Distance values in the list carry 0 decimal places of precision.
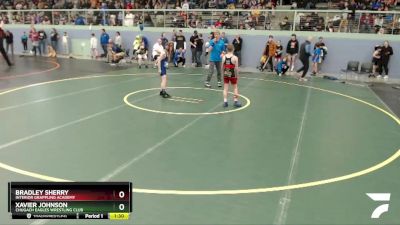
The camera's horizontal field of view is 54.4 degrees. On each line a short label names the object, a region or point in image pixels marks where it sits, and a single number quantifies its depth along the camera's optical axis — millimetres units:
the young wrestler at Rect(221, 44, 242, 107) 11578
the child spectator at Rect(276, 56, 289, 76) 19766
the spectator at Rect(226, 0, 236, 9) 24531
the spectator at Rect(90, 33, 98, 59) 26031
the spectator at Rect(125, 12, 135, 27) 25667
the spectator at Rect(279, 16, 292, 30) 21003
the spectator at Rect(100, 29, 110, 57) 25172
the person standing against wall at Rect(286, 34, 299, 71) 19547
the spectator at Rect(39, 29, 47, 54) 28031
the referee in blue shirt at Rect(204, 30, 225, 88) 15570
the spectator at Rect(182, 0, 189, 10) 25078
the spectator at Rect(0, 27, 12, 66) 19452
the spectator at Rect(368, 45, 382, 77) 18162
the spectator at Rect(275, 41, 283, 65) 20234
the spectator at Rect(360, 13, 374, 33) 19234
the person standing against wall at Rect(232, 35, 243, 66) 21156
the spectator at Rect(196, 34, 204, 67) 21972
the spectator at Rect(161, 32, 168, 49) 22464
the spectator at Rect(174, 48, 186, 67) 22391
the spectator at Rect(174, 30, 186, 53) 22434
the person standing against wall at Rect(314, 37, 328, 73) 19164
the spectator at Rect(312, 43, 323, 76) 19172
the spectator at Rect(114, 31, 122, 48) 24531
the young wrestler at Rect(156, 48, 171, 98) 12961
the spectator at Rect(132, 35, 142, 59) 23177
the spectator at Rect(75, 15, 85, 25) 28109
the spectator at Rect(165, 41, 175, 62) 22469
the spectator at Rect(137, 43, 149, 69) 21652
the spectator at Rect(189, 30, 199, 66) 22156
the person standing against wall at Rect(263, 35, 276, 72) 20344
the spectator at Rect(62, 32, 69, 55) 27828
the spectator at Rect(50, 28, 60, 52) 27984
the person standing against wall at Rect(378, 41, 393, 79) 17953
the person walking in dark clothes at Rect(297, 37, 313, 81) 17578
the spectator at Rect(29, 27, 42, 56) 27828
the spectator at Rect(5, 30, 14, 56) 26853
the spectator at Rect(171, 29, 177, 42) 22734
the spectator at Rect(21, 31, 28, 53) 28859
